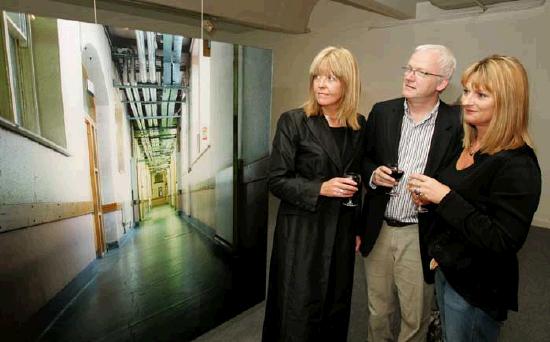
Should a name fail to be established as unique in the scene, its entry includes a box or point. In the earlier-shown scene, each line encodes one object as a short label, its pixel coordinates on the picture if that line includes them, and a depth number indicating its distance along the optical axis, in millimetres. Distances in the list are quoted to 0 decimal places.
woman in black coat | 1495
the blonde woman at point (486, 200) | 1020
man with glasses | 1471
